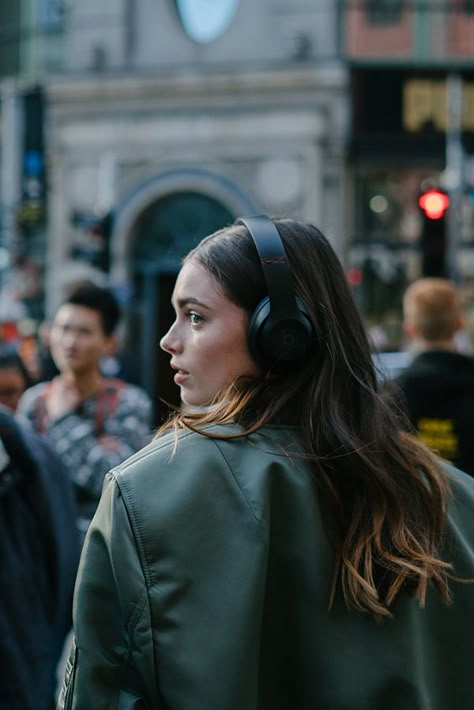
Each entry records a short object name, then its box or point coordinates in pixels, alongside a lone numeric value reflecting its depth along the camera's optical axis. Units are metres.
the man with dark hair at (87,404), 4.36
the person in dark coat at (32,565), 3.27
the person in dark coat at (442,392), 4.63
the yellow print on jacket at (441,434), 4.62
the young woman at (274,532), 1.56
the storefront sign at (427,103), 19.33
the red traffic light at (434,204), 11.85
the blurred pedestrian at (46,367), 7.84
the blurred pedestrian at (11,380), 4.60
